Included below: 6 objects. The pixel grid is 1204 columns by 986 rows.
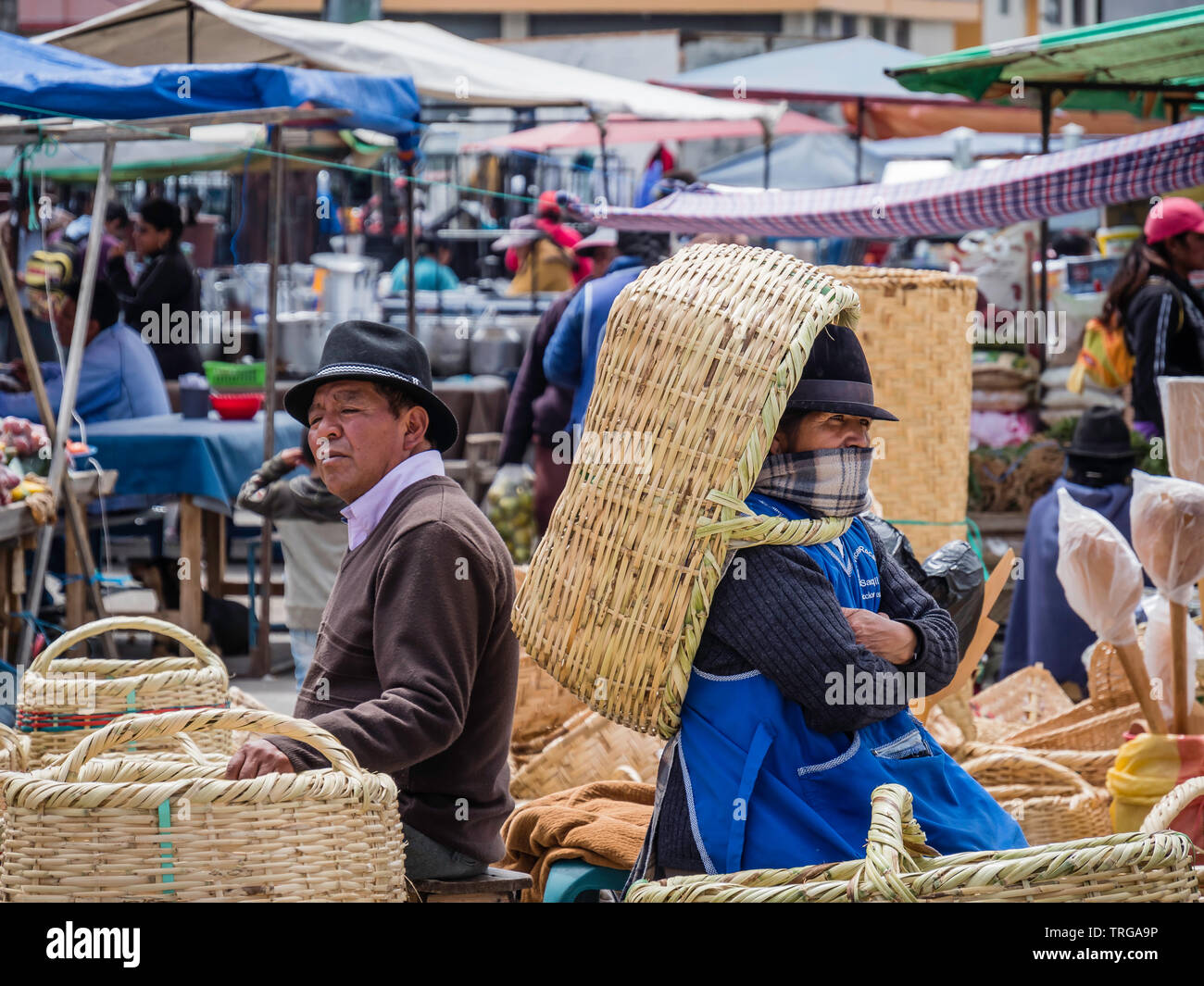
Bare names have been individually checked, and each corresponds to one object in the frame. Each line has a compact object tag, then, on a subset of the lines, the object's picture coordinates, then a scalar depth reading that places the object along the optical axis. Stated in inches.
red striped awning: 244.1
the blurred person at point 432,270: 514.0
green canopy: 294.2
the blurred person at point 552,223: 360.2
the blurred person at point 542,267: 508.0
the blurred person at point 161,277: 334.0
